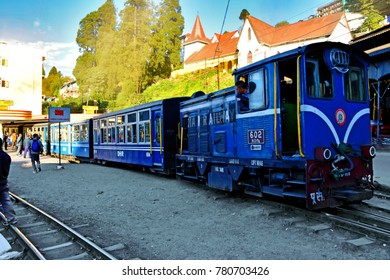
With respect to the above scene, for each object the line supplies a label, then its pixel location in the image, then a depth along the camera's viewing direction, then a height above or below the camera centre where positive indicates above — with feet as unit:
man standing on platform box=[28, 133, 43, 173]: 46.59 -0.38
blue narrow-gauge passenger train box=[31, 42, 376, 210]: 18.61 +0.70
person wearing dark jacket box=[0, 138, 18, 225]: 19.67 -2.82
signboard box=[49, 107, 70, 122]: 51.98 +5.35
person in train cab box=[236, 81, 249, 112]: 23.31 +3.53
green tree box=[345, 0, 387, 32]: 107.88 +47.22
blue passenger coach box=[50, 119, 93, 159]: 64.85 +1.66
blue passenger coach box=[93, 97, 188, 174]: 38.83 +1.30
